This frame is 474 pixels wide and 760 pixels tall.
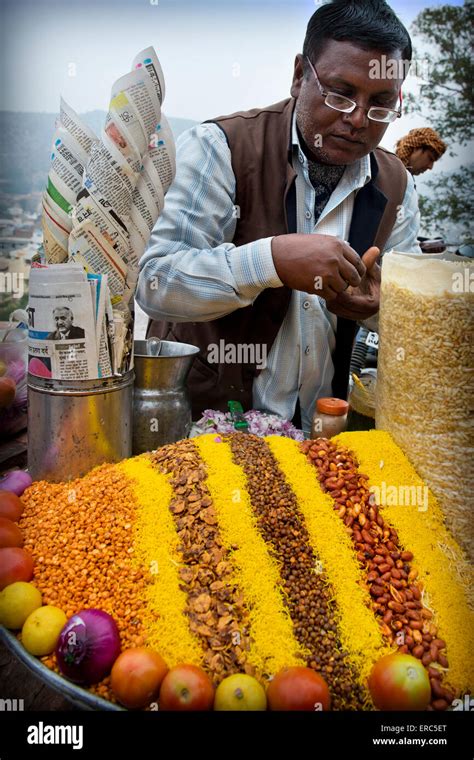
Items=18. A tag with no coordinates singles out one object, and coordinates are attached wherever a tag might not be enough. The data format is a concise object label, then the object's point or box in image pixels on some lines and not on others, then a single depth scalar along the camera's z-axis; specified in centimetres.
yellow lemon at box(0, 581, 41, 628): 84
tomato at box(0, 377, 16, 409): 139
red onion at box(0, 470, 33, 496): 110
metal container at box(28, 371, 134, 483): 102
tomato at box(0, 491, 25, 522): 102
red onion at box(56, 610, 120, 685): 76
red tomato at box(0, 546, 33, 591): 88
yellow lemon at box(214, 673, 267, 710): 73
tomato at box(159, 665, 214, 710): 73
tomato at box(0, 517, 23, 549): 94
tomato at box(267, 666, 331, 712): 73
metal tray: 74
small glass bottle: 127
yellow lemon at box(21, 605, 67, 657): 81
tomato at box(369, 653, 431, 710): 74
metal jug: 120
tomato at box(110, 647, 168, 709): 74
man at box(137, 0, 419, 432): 130
